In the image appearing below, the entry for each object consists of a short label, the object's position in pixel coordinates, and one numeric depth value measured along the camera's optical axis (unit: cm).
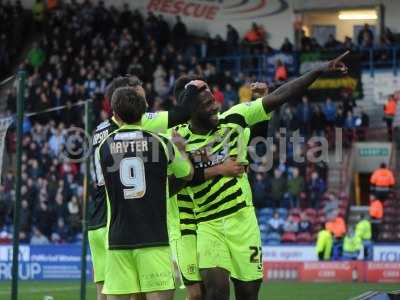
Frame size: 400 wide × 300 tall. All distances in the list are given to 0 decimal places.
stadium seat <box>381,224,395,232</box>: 3180
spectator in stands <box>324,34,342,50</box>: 3666
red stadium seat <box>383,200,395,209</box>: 3253
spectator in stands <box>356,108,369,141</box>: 3450
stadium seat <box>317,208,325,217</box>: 3170
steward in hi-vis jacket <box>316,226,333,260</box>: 2872
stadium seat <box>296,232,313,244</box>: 3074
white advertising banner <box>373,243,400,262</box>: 2794
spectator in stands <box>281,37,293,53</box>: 3753
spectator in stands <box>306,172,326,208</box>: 3244
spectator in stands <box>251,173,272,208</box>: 3191
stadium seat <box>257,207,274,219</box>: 3153
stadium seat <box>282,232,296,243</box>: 3069
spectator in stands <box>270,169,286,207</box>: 3195
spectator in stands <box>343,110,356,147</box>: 3425
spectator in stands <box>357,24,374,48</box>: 3650
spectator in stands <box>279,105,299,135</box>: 3319
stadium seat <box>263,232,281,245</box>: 3056
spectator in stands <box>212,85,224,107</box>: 3241
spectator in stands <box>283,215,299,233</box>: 3095
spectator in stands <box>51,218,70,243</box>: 3052
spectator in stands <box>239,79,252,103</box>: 3323
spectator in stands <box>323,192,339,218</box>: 3195
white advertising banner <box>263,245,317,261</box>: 2866
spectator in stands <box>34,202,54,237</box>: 3033
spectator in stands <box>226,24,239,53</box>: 3866
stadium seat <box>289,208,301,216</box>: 3156
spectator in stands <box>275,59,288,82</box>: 3525
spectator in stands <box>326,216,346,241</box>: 3003
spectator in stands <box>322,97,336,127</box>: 3397
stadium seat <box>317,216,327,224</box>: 3138
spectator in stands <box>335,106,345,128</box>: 3384
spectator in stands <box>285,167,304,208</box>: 3212
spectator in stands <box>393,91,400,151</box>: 3412
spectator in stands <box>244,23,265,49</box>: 3870
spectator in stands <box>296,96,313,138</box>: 3381
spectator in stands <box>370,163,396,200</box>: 3216
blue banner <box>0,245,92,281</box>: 2880
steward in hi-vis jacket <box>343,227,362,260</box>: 2923
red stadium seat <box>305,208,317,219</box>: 3159
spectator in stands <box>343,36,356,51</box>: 3591
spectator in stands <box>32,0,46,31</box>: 4144
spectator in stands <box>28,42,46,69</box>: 3897
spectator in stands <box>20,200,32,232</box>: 3003
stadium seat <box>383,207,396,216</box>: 3216
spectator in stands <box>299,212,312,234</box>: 3106
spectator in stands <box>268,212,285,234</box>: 3095
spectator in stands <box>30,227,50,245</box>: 3008
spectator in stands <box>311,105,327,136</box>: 3388
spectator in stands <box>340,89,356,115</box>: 3466
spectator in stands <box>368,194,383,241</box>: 3117
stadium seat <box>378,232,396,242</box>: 3136
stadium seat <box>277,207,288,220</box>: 3144
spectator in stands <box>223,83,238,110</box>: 3430
